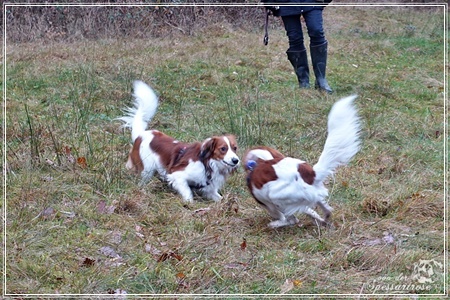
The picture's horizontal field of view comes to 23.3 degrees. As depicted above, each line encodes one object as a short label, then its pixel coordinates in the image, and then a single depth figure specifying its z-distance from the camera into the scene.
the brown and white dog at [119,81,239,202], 8.11
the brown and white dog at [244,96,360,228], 6.52
